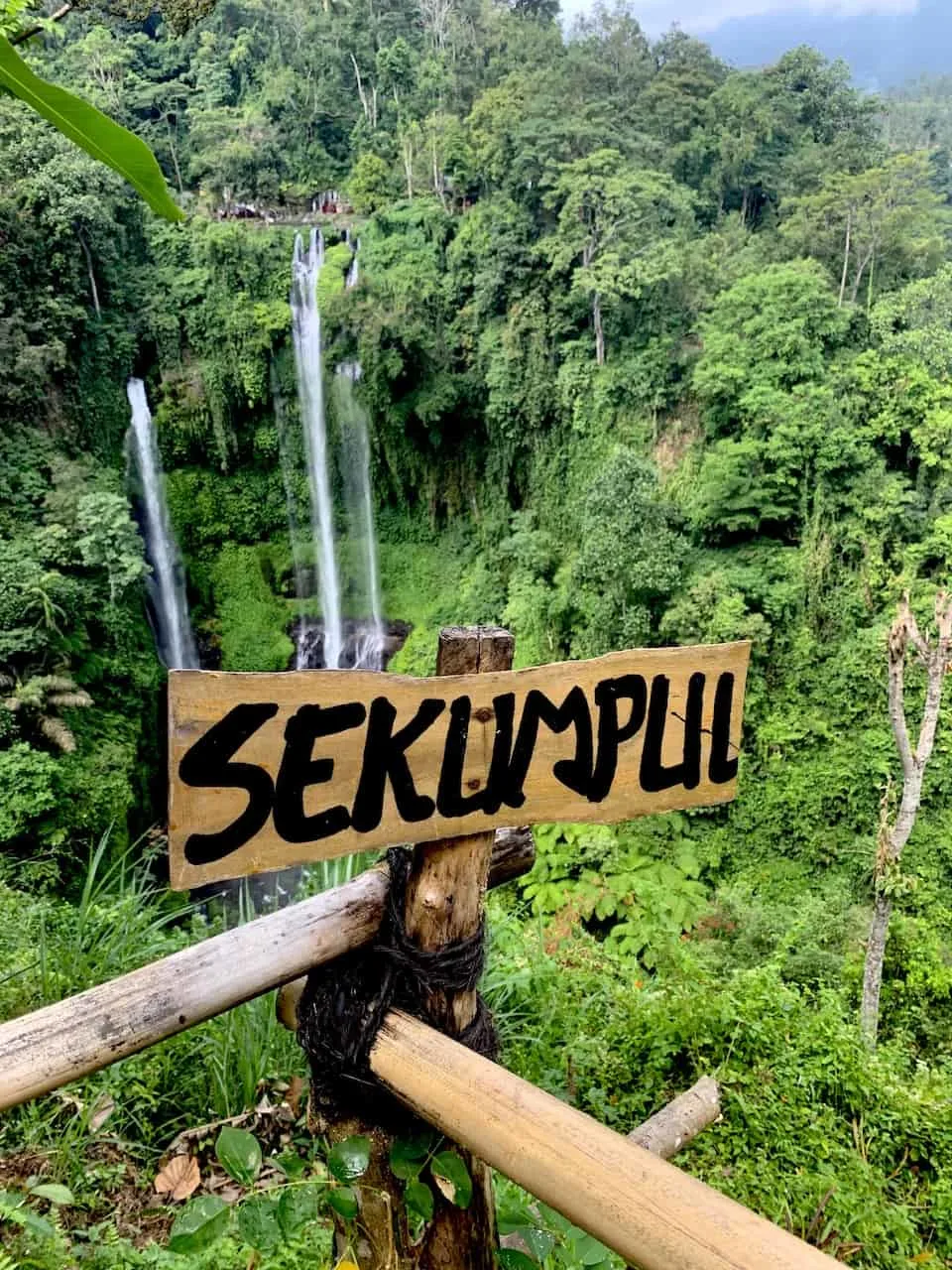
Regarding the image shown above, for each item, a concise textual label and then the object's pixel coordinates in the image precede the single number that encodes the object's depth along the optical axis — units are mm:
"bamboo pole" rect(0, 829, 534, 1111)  817
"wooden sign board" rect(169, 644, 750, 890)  870
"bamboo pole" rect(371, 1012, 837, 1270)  657
